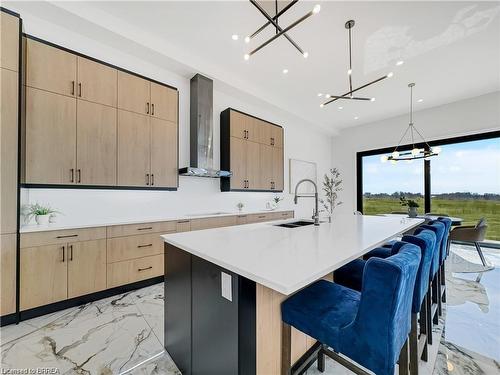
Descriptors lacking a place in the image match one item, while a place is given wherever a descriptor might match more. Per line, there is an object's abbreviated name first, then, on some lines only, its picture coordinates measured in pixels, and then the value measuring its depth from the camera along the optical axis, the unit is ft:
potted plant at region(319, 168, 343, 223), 22.07
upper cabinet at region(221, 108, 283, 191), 13.60
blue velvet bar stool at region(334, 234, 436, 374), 4.05
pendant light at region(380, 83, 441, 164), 13.12
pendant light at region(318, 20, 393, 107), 8.89
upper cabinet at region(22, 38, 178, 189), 7.55
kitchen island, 3.16
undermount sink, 7.37
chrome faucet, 7.20
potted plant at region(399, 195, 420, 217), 12.92
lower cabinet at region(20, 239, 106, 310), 6.73
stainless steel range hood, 11.81
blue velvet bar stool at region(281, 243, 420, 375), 2.76
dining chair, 11.75
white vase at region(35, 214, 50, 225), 7.47
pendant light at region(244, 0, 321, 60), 5.63
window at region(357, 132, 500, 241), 15.92
